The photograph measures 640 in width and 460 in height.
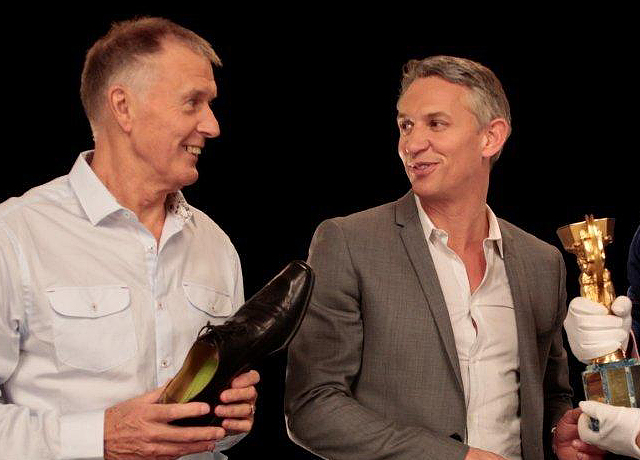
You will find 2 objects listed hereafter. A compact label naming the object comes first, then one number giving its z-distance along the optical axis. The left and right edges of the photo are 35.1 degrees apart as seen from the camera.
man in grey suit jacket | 2.59
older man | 2.15
